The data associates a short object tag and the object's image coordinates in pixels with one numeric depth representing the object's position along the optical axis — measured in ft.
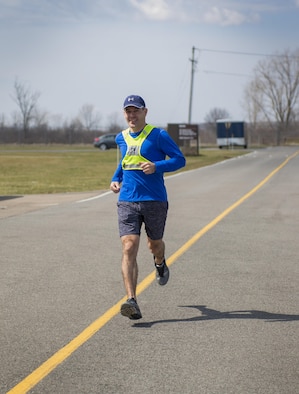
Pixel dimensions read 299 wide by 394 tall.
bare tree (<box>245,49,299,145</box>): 394.73
